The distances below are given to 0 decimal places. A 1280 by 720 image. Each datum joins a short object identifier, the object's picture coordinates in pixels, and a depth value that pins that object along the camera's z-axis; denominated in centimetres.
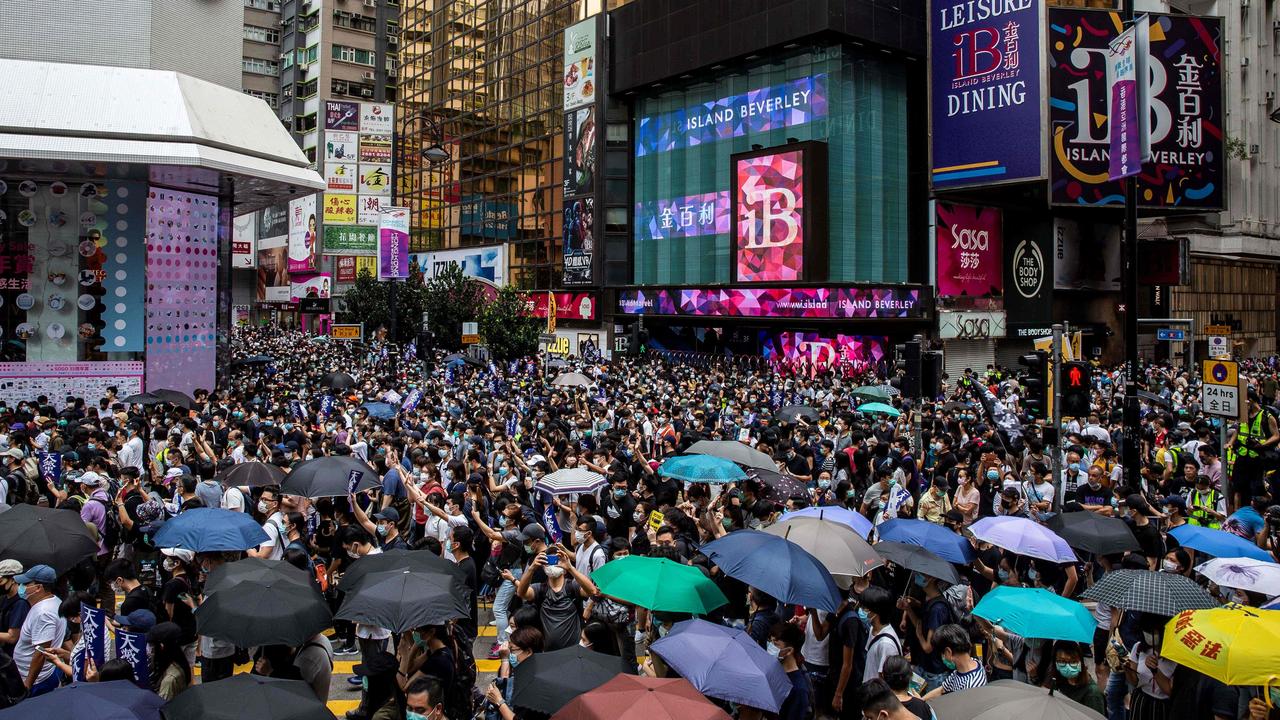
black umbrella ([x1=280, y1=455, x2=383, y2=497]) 944
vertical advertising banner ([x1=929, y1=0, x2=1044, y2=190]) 3509
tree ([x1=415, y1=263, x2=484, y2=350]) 4456
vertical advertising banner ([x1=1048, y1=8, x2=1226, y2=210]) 3497
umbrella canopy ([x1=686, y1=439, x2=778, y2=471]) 1152
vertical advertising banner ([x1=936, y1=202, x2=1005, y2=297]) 3888
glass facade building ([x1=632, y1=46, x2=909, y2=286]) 3997
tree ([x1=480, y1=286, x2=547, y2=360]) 3975
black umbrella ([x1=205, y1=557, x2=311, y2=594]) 615
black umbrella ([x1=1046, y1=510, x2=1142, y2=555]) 794
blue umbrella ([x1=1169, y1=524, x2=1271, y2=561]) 749
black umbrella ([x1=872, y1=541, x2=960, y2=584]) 668
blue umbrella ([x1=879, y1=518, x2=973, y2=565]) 740
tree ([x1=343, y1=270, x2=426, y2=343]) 4731
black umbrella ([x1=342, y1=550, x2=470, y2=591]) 641
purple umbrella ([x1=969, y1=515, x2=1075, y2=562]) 748
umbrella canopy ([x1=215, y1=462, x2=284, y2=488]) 1020
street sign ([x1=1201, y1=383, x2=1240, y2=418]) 1079
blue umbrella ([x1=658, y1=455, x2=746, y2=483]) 1023
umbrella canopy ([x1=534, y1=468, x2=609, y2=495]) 930
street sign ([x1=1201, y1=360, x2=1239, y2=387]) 1089
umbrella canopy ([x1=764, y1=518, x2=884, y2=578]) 694
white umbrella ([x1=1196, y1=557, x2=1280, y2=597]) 639
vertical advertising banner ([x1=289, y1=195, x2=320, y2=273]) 6906
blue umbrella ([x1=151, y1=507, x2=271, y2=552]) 745
